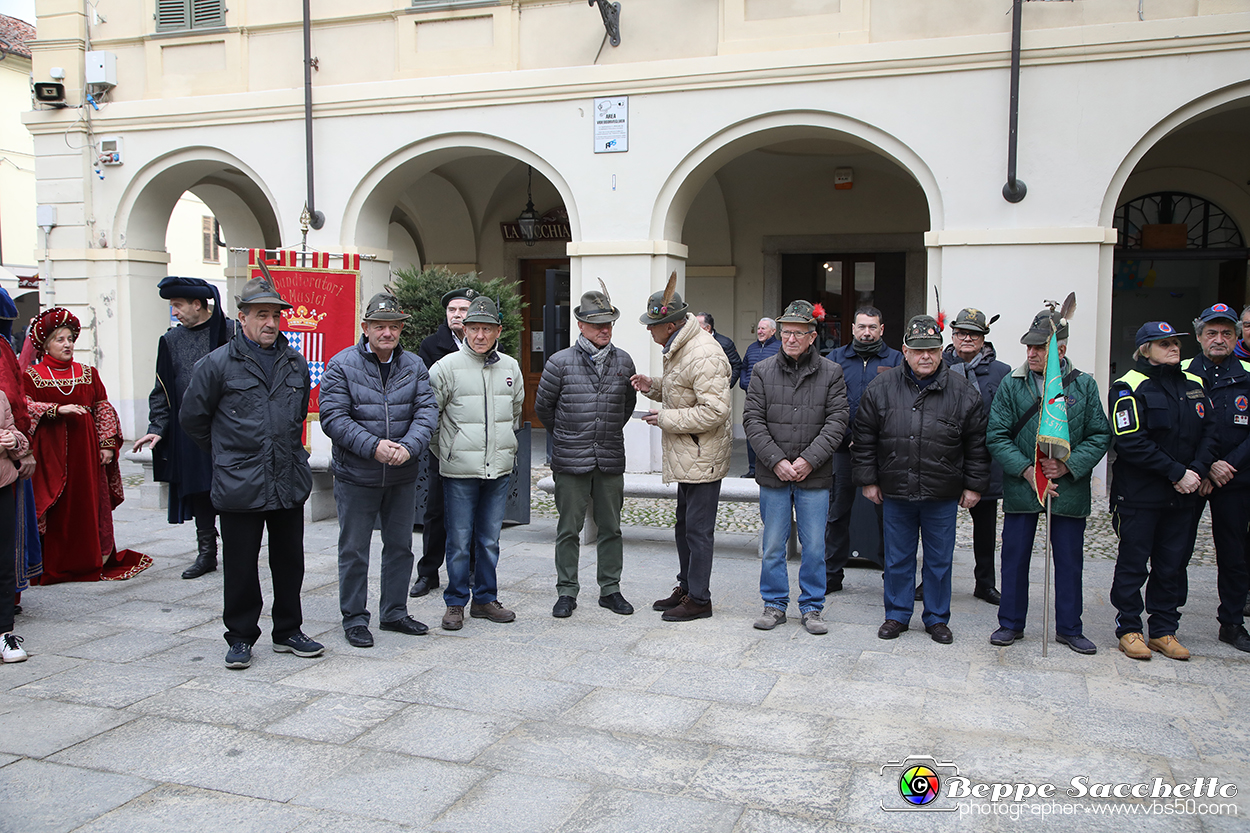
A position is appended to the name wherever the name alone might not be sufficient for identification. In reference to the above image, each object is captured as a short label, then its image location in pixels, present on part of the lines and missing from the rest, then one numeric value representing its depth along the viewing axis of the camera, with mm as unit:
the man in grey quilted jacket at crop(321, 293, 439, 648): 5012
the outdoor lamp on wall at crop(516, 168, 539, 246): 14445
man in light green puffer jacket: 5422
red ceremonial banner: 7855
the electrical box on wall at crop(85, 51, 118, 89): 12422
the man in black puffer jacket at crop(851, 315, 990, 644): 5164
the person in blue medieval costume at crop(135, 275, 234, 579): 6434
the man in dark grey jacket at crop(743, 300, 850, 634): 5332
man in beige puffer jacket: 5379
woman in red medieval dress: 6156
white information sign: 10562
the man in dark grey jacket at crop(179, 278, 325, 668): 4723
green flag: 4859
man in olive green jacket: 5016
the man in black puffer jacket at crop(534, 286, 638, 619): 5621
